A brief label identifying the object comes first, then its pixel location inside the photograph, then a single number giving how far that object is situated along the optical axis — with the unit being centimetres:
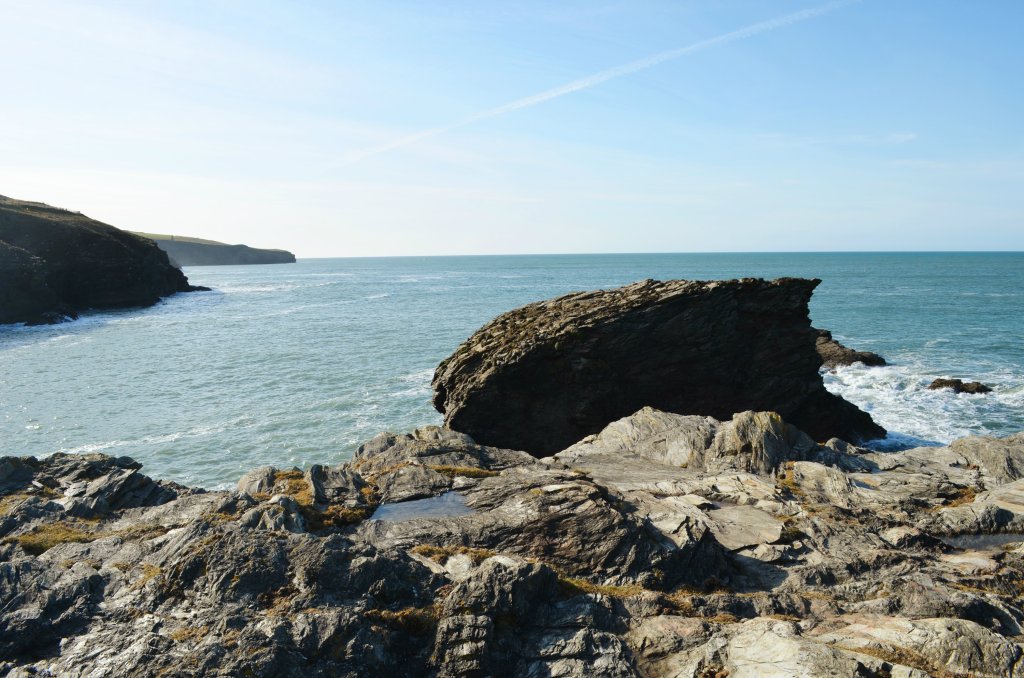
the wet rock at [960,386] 4272
